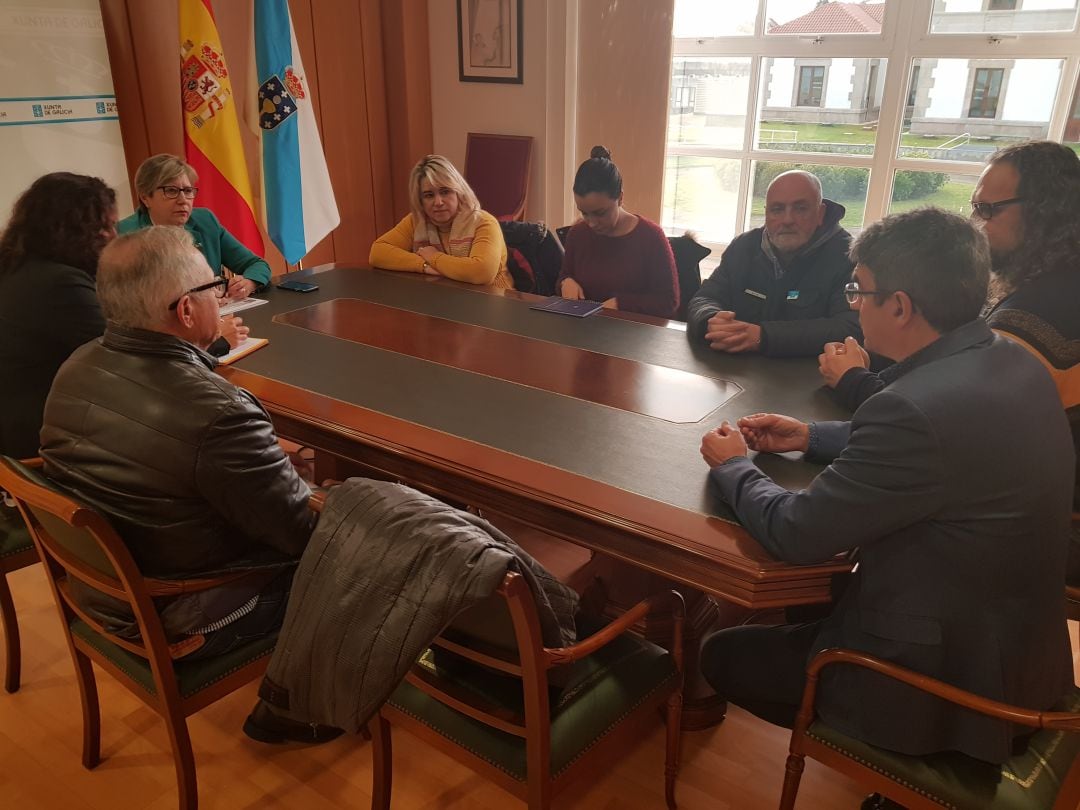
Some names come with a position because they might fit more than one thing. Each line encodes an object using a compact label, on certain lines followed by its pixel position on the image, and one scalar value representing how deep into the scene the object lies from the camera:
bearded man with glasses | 1.70
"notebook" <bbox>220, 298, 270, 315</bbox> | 2.62
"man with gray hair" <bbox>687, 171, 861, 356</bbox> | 2.17
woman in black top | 2.04
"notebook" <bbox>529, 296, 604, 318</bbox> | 2.59
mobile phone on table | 2.88
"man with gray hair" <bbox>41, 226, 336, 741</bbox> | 1.41
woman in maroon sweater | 2.94
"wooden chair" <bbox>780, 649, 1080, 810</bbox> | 1.18
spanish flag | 3.63
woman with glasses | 2.67
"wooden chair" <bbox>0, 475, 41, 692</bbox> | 1.93
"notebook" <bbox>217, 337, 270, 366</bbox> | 2.17
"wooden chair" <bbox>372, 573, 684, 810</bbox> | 1.23
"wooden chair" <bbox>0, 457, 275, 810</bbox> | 1.35
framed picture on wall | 4.68
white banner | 3.27
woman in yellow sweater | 2.98
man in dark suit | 1.19
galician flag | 3.91
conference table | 1.41
